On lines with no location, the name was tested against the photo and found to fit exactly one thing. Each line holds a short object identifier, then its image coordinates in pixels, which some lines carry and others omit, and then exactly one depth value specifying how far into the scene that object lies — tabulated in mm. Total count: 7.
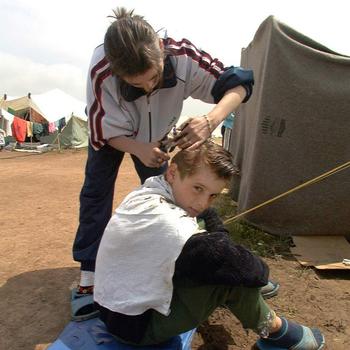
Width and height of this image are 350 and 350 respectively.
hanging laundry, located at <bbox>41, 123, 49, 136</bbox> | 16123
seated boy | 1331
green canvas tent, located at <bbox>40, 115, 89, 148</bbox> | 15000
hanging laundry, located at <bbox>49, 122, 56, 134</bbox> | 15937
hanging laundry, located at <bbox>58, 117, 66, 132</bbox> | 16356
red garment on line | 14805
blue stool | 1493
